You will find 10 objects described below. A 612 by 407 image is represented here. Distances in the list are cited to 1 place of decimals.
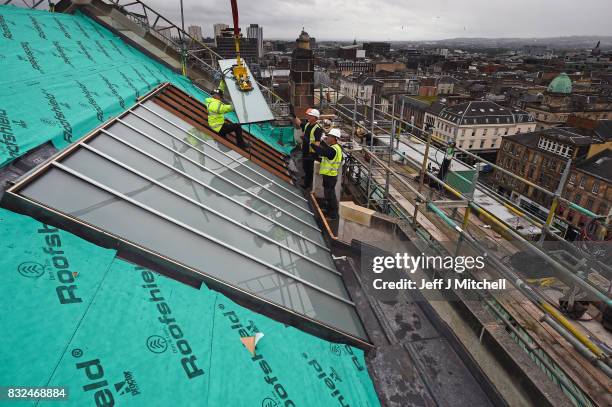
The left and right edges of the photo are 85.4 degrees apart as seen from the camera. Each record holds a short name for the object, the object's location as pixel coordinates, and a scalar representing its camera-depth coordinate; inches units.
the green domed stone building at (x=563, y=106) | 2999.5
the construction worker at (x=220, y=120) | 382.6
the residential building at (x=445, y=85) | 4243.1
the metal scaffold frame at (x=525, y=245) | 175.5
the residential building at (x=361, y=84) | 3896.2
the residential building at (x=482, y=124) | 2578.7
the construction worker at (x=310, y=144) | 391.9
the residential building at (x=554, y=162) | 1771.7
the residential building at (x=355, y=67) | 6205.7
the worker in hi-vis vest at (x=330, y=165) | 362.0
